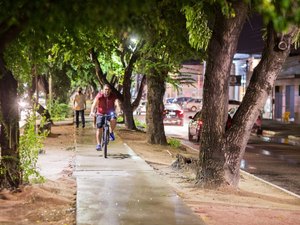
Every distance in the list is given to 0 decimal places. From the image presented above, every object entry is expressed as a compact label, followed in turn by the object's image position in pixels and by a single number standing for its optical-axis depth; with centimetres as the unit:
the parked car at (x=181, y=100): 5749
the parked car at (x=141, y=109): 4718
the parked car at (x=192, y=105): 5463
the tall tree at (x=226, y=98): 895
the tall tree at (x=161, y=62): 1164
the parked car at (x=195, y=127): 2052
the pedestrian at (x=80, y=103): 2145
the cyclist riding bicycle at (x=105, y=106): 1226
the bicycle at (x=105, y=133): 1180
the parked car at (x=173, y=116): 3120
